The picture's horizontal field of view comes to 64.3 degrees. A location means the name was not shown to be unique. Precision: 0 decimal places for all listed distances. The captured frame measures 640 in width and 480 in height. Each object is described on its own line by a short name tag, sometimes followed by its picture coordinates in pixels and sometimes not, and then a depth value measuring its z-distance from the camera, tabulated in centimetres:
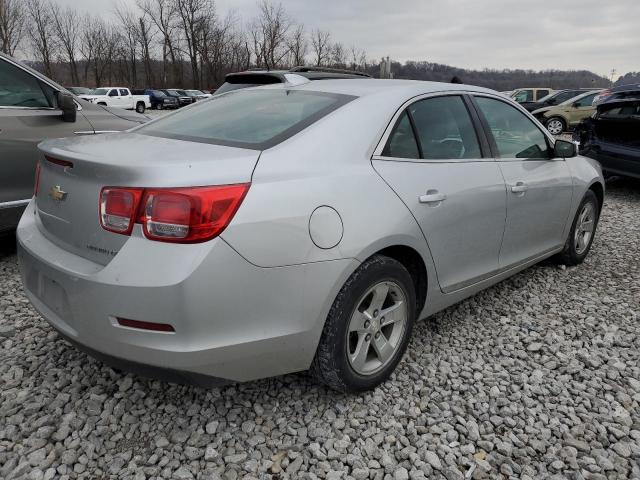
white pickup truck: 3133
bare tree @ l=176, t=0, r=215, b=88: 5662
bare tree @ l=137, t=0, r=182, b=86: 5796
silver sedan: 178
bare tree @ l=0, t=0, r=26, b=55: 4319
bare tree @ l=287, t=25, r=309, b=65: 5844
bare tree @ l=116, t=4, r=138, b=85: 6028
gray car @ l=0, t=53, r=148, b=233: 378
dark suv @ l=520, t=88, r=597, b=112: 1791
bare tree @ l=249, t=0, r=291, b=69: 5822
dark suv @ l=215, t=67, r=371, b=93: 576
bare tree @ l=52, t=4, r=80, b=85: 5822
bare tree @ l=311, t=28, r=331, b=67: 6247
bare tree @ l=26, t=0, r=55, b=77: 5319
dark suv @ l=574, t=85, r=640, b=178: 685
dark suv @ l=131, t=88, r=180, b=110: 3816
